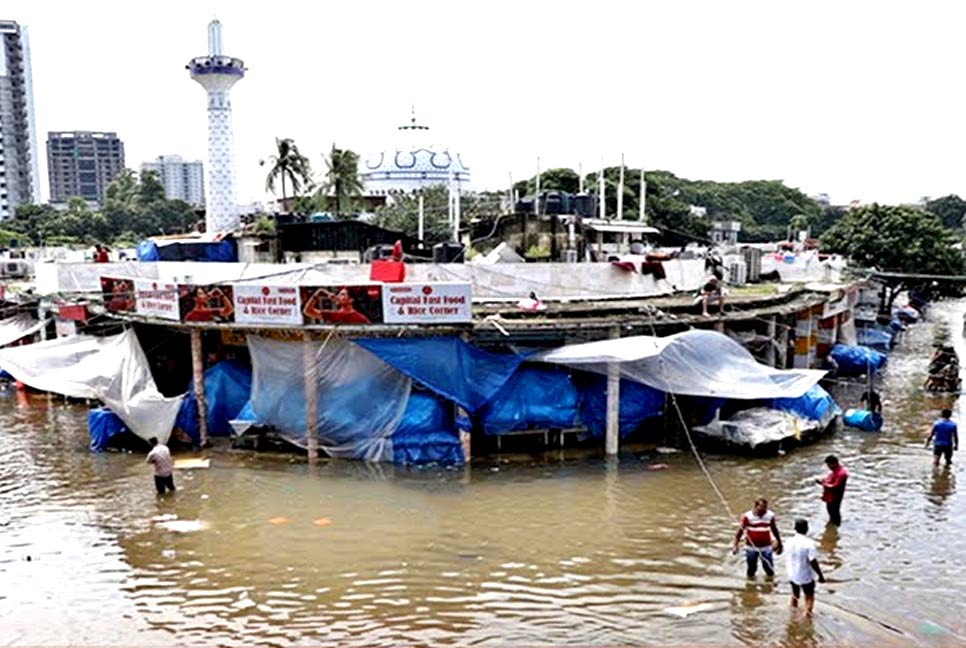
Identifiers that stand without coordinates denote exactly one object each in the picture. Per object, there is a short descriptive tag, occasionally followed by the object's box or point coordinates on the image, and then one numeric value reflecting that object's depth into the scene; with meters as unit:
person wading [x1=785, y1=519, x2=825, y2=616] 9.14
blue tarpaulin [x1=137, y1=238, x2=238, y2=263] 28.52
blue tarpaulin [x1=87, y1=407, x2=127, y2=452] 17.25
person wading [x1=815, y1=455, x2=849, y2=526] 12.16
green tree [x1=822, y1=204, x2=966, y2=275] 40.91
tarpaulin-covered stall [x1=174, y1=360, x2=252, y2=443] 17.77
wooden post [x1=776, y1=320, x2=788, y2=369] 23.17
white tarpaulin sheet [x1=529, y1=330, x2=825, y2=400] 15.70
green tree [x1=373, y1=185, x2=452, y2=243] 39.31
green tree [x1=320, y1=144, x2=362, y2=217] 49.69
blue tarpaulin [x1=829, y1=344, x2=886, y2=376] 26.02
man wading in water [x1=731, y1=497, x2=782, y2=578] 10.15
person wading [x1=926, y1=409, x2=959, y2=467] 15.50
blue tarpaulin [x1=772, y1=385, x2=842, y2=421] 17.92
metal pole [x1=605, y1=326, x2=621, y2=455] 16.16
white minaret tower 51.50
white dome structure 69.38
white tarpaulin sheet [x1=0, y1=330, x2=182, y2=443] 16.81
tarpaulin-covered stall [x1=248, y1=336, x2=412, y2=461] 16.02
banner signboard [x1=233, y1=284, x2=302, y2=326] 15.74
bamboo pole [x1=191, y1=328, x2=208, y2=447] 17.27
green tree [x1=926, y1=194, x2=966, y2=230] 105.88
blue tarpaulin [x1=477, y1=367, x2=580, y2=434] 16.09
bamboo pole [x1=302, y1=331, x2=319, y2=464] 16.03
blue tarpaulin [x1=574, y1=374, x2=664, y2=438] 16.81
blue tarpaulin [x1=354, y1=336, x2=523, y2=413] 15.56
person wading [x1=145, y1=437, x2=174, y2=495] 13.98
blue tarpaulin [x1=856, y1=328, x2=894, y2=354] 32.12
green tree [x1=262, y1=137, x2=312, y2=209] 51.91
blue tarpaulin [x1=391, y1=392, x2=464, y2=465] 15.79
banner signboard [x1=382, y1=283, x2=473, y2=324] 15.36
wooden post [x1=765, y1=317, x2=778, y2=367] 20.93
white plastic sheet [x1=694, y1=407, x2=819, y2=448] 16.53
